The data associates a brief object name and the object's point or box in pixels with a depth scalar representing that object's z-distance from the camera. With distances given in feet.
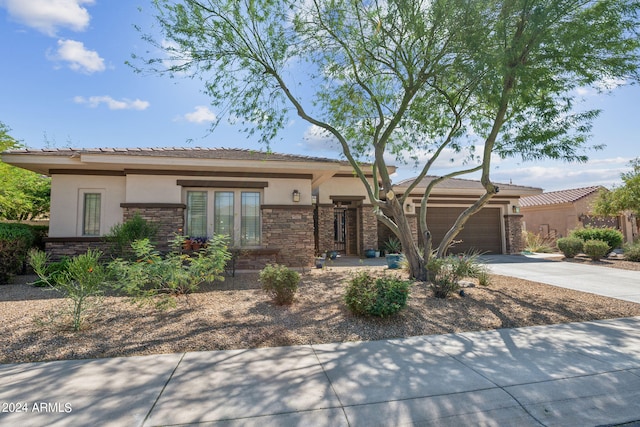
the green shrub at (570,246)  44.50
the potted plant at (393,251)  35.64
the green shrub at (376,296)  16.80
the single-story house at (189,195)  31.24
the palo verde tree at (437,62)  21.99
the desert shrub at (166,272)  18.54
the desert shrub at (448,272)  21.93
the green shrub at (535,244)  54.95
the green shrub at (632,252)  41.98
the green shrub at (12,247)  25.39
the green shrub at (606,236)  44.91
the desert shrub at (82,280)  15.53
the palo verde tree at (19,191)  38.93
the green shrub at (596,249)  41.86
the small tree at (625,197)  51.93
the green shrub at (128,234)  28.45
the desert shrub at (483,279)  26.21
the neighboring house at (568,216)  69.26
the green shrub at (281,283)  19.65
